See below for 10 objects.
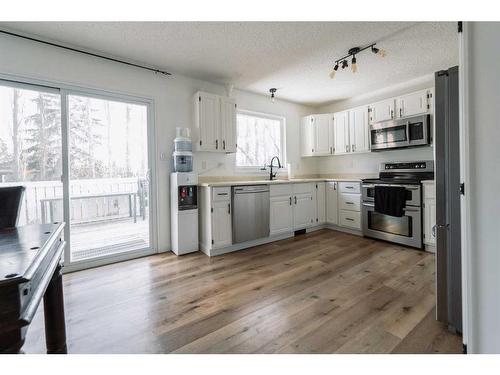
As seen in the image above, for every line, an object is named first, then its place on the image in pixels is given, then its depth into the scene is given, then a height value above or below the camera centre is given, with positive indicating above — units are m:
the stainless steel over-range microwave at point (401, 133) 3.35 +0.70
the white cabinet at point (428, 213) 3.05 -0.43
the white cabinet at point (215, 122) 3.39 +0.91
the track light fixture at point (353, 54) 2.71 +1.52
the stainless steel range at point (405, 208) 3.19 -0.37
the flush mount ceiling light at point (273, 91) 4.00 +1.56
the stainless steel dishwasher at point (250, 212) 3.25 -0.41
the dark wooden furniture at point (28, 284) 0.58 -0.28
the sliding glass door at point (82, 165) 2.46 +0.26
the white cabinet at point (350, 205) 3.88 -0.39
